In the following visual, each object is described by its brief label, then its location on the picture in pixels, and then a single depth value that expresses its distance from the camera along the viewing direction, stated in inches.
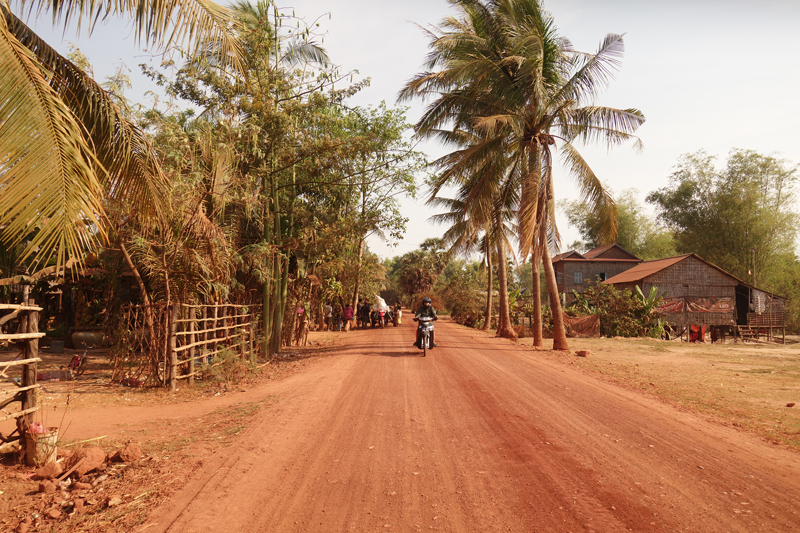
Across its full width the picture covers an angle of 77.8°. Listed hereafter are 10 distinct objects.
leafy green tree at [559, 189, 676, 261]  2105.1
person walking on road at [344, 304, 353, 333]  1075.3
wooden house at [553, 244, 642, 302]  1732.3
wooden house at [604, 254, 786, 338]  1075.9
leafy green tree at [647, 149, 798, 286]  1453.0
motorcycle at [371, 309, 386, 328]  1204.5
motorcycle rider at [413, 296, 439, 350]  538.9
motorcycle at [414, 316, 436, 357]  528.9
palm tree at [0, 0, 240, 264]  130.2
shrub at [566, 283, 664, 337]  921.5
